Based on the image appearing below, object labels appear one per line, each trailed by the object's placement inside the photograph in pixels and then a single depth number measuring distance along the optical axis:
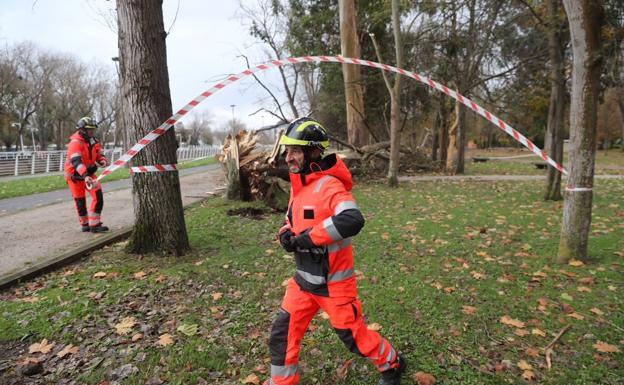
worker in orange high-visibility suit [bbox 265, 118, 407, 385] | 2.53
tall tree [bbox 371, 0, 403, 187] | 11.23
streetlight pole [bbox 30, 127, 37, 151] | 54.53
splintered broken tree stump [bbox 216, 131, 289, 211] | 9.35
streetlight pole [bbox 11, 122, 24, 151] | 44.23
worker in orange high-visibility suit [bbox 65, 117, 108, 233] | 6.64
